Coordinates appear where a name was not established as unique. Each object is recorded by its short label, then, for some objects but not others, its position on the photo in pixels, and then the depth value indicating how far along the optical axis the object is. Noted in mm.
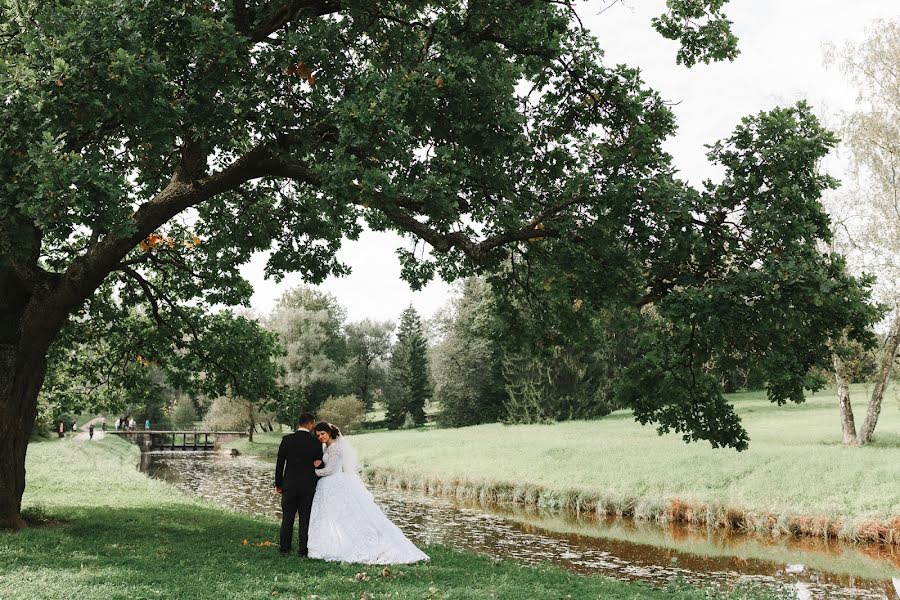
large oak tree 8914
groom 11000
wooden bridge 58078
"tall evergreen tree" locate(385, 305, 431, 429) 73812
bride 10867
